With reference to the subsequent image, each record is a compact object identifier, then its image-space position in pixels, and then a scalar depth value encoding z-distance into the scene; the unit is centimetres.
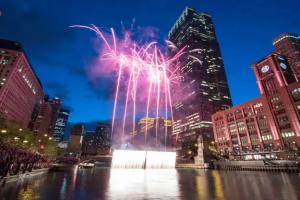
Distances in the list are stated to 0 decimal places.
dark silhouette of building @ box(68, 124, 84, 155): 15138
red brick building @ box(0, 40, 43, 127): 11144
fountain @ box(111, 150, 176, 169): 9500
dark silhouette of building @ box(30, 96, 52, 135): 17575
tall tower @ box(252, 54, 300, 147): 8994
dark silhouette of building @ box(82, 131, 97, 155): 14550
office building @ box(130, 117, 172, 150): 16965
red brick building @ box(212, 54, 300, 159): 9124
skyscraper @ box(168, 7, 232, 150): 18046
